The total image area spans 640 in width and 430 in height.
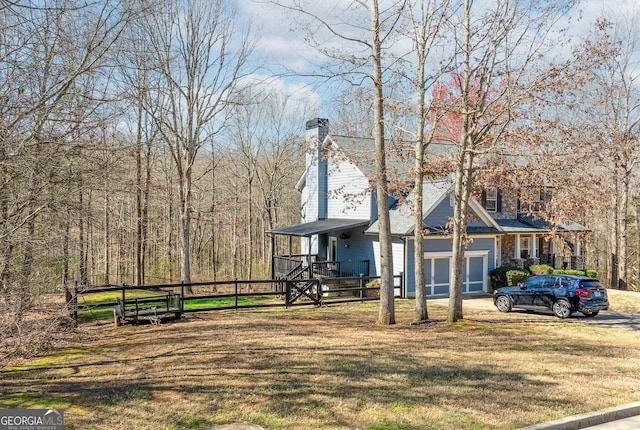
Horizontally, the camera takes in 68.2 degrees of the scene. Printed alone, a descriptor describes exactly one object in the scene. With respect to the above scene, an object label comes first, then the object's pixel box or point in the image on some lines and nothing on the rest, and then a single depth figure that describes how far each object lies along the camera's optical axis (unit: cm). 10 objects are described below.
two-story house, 2222
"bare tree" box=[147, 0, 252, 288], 2278
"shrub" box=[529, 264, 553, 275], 2361
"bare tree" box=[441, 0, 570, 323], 1330
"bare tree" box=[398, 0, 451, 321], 1349
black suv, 1595
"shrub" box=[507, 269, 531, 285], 2250
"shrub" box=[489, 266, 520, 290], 2338
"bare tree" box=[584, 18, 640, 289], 2555
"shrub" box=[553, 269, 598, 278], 2285
